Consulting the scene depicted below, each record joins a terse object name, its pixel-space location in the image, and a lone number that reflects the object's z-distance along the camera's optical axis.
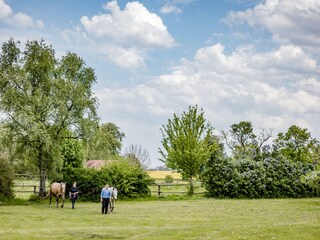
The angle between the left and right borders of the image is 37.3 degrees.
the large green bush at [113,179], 37.56
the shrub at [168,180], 59.10
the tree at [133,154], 73.03
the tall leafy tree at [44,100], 34.28
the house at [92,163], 77.03
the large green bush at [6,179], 33.59
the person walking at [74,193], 30.71
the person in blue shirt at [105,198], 27.08
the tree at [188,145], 41.19
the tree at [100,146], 36.44
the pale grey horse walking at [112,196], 27.89
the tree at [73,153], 50.50
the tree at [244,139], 46.44
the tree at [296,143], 53.36
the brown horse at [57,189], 32.00
